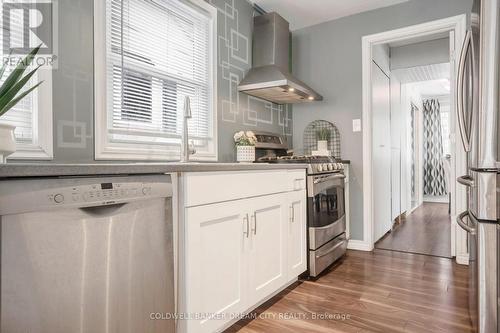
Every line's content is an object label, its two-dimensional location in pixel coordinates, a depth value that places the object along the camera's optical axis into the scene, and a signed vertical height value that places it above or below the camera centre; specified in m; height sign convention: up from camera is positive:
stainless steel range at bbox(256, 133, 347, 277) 2.36 -0.34
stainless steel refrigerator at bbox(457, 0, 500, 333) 1.31 -0.02
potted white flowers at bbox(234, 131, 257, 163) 2.60 +0.15
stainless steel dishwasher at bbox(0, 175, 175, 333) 0.83 -0.28
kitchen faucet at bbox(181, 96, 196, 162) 2.00 +0.21
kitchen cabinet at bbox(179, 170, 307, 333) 1.35 -0.45
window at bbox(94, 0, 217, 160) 1.79 +0.60
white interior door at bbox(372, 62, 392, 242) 3.36 +0.16
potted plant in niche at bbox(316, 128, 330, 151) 3.26 +0.30
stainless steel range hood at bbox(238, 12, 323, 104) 2.70 +0.93
